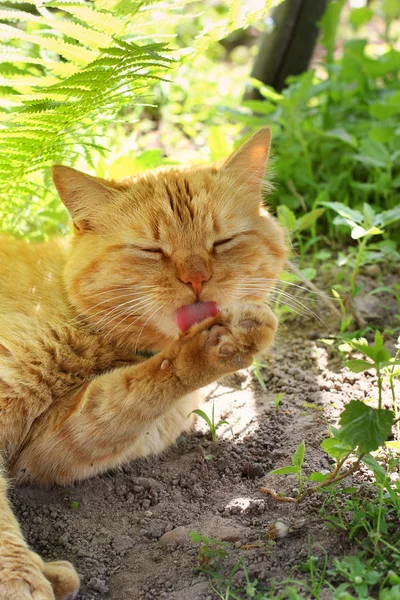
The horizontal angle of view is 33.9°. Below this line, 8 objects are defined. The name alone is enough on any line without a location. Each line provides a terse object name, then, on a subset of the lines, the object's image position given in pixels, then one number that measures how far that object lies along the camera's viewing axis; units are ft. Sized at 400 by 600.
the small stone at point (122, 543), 6.47
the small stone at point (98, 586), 5.92
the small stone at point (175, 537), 6.40
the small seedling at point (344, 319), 9.93
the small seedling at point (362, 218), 9.12
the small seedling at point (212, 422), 8.04
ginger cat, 6.69
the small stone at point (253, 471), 7.51
